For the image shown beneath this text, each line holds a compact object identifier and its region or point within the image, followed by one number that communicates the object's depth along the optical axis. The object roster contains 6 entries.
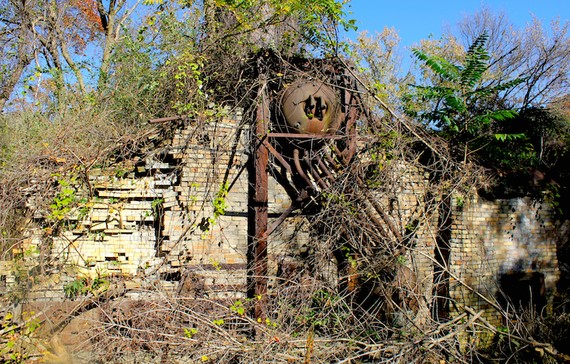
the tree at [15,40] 11.86
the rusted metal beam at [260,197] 7.23
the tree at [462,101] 8.44
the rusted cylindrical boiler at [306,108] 7.73
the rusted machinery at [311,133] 7.73
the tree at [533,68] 15.21
